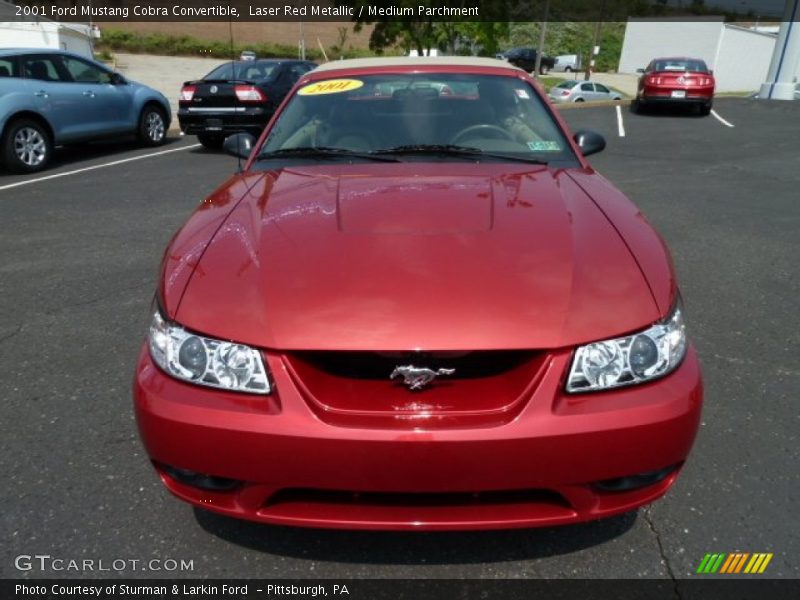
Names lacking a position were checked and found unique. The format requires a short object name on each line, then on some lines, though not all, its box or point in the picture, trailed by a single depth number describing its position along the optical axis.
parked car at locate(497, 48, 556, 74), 43.12
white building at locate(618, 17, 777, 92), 41.09
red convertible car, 1.70
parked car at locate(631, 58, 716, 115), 15.11
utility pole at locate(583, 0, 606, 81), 38.38
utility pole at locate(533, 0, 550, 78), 30.52
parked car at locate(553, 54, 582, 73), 50.72
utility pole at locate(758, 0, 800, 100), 17.80
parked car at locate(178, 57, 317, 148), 10.13
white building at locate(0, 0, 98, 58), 21.09
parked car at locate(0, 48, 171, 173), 8.48
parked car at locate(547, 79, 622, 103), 25.59
